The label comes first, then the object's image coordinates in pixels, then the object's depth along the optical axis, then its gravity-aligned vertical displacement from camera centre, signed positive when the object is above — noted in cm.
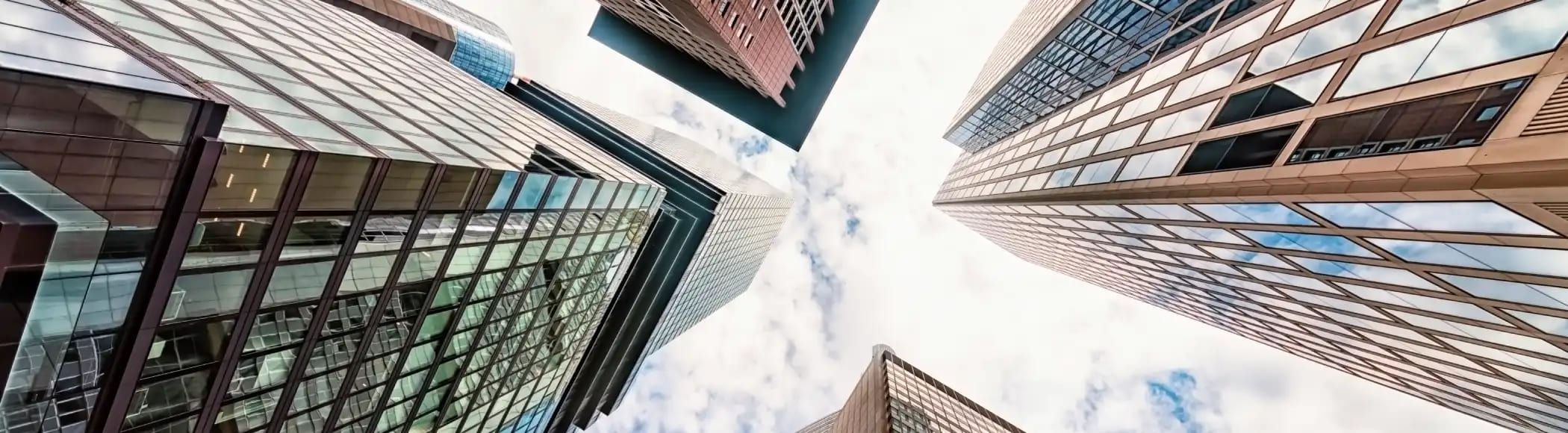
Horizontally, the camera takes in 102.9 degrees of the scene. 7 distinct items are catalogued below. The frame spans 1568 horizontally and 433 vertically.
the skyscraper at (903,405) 5200 -1692
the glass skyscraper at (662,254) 5766 -1565
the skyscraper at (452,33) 7081 -970
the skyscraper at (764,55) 6944 +448
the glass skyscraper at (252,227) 1111 -751
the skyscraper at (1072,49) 3412 +1731
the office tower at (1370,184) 1244 +574
